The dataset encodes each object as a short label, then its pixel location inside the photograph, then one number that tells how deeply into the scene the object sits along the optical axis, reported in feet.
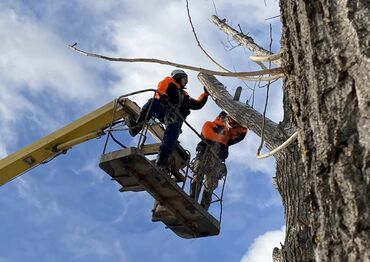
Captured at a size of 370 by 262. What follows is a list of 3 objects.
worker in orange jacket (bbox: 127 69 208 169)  38.28
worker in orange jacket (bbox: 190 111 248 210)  40.85
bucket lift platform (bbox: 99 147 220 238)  35.58
